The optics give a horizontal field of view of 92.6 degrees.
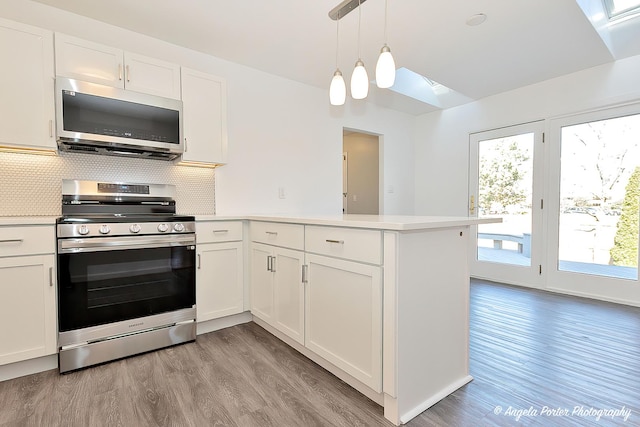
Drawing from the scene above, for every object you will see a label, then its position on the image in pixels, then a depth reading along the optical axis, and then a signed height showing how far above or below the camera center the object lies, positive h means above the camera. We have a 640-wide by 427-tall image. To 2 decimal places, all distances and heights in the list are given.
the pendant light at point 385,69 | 1.56 +0.71
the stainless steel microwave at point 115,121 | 2.00 +0.60
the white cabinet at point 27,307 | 1.74 -0.59
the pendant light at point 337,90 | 1.79 +0.69
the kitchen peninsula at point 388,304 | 1.42 -0.52
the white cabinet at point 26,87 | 1.86 +0.75
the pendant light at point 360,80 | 1.68 +0.70
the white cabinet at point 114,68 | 2.03 +1.00
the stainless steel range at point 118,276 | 1.87 -0.47
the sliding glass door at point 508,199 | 3.87 +0.10
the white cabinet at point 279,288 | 2.05 -0.61
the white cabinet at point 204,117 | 2.53 +0.77
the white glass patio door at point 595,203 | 3.18 +0.05
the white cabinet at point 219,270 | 2.42 -0.52
